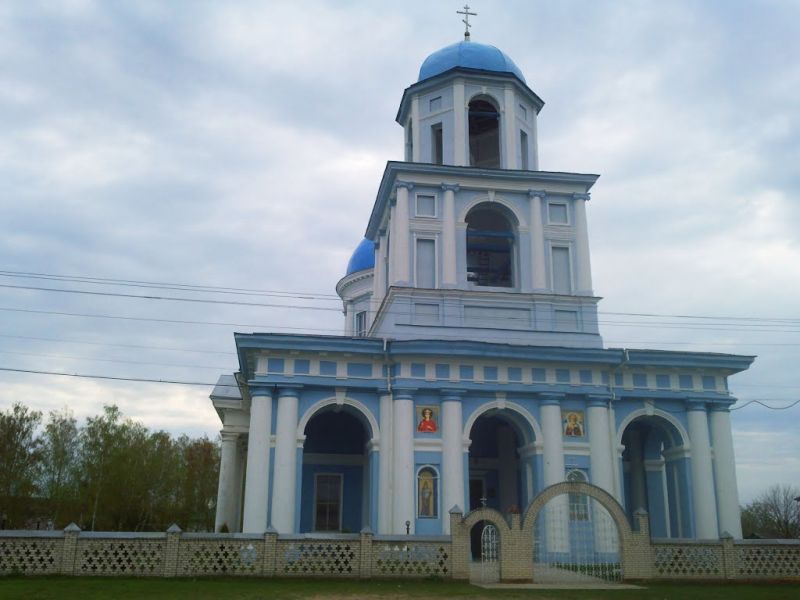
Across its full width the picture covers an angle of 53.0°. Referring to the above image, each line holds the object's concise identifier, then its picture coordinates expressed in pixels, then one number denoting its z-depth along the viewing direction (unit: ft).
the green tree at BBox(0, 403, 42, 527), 122.42
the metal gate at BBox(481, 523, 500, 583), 60.50
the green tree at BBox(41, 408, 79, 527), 128.98
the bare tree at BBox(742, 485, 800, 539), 175.73
